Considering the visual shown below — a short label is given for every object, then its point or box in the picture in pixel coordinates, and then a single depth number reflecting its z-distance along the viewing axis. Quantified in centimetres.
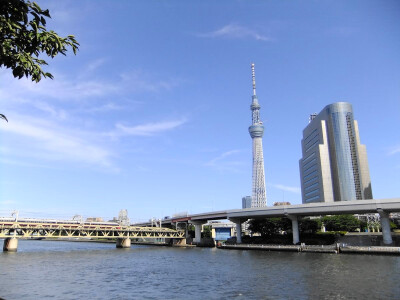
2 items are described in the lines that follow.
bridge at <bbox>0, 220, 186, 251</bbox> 9094
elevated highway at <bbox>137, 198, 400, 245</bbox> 8381
